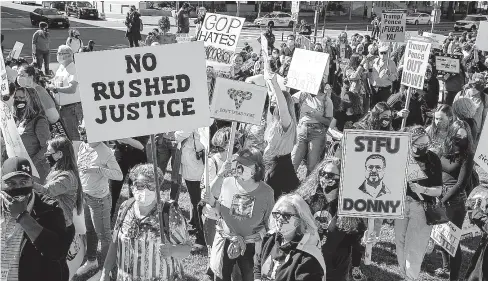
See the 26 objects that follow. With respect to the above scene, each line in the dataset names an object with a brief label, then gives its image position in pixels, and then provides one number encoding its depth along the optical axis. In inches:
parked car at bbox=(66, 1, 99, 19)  1508.4
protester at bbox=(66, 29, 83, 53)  503.8
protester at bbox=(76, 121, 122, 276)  207.0
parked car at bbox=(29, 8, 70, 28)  1202.0
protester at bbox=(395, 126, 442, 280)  191.6
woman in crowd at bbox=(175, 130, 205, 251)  235.1
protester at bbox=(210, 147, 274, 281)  169.8
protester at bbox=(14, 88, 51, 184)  251.9
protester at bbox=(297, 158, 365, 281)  167.6
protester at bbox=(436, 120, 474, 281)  202.8
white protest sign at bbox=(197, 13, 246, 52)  286.0
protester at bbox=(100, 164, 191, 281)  153.1
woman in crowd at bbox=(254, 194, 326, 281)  141.3
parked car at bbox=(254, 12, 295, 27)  1405.5
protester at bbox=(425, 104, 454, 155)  223.6
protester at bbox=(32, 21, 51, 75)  601.3
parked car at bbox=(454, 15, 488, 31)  1399.9
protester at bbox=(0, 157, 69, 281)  141.3
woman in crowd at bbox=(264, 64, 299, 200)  238.8
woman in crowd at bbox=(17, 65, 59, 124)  256.1
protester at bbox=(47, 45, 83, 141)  310.7
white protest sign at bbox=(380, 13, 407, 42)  479.5
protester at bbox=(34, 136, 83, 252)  155.8
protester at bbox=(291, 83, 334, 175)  286.7
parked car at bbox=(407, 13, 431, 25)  1657.2
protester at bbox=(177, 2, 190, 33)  786.2
